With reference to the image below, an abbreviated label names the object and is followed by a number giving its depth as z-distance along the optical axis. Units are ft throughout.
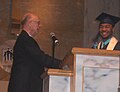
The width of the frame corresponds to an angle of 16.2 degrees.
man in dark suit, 16.60
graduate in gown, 17.14
